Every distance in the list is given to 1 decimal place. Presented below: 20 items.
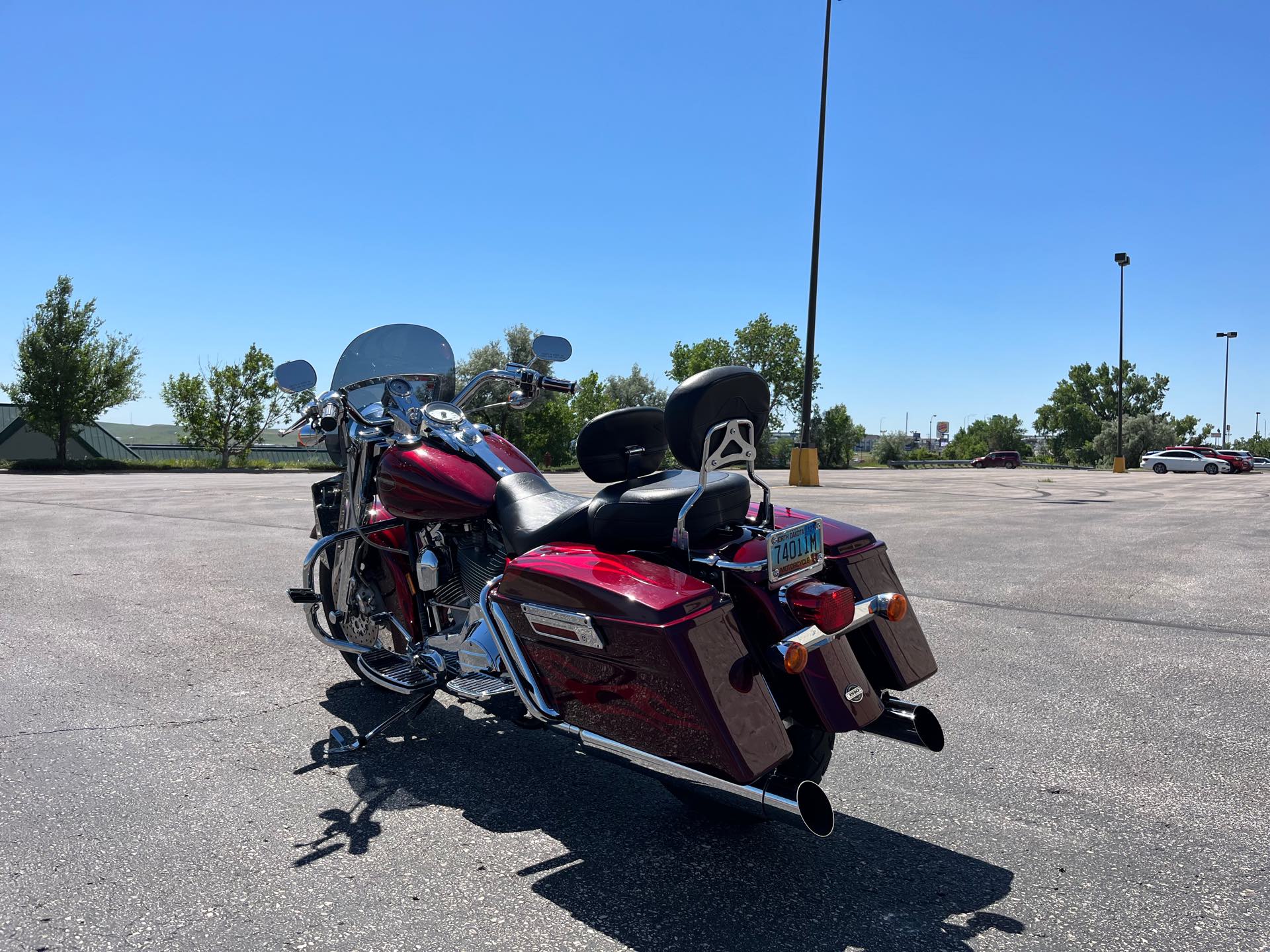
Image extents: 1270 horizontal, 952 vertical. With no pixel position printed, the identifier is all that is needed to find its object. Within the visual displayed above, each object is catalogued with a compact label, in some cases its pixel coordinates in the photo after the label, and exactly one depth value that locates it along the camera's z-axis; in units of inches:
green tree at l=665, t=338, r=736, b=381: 2496.3
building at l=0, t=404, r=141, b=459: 1598.2
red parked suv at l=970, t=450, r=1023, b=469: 3019.2
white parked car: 1777.8
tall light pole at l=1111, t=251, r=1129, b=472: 1759.4
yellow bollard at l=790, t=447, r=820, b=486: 867.4
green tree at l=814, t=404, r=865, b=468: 2378.2
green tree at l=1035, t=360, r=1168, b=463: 3772.1
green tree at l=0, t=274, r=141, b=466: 1441.9
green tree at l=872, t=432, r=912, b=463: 3115.2
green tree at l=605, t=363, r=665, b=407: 2506.9
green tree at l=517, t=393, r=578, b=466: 2022.6
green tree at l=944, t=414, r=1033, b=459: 4188.0
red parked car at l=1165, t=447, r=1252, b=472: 1823.3
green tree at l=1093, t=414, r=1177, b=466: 2819.9
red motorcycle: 97.2
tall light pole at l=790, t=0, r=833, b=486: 866.8
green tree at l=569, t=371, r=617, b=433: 2286.0
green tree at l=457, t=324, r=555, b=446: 1853.5
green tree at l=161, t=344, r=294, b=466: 1625.2
